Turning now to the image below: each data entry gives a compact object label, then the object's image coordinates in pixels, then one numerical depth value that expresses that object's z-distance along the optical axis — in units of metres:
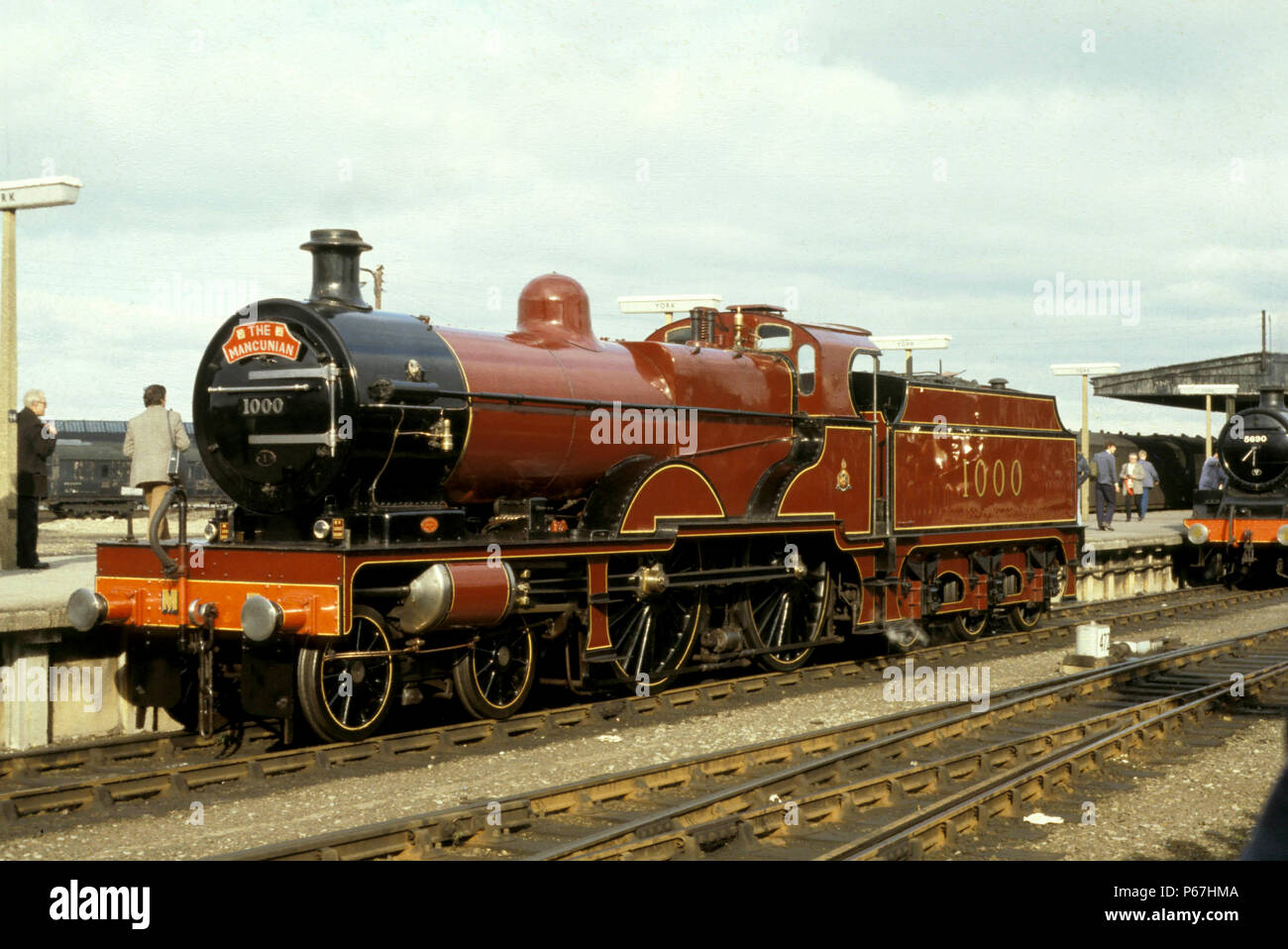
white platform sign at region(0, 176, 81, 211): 12.02
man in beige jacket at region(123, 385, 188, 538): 10.84
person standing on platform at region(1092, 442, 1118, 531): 25.75
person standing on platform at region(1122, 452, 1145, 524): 29.62
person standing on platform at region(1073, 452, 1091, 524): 22.40
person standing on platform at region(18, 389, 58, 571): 12.40
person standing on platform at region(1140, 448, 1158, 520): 29.61
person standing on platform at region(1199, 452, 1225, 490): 25.89
